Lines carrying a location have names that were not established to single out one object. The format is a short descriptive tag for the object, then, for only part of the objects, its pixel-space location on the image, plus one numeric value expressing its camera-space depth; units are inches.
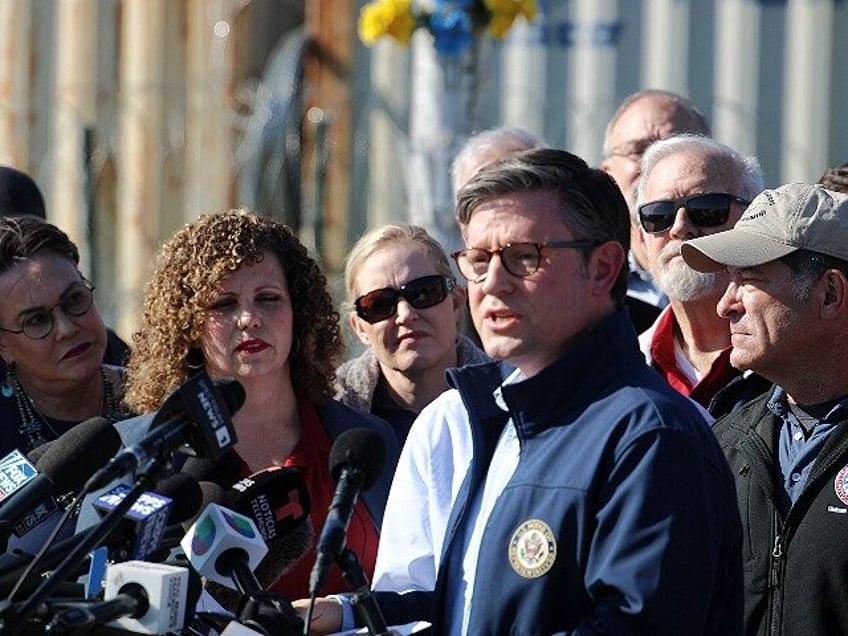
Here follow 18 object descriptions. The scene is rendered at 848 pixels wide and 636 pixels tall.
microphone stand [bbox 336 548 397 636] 271.3
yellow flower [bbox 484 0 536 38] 734.5
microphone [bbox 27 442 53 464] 344.5
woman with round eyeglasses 437.7
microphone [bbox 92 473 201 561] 287.3
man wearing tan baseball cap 336.5
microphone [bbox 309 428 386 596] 265.1
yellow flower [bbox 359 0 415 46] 742.5
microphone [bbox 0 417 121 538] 283.4
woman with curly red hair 413.4
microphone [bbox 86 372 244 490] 271.3
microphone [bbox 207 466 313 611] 321.7
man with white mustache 428.8
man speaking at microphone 271.6
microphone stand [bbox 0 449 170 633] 251.9
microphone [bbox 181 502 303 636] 281.1
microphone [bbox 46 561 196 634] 263.9
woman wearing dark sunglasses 457.4
